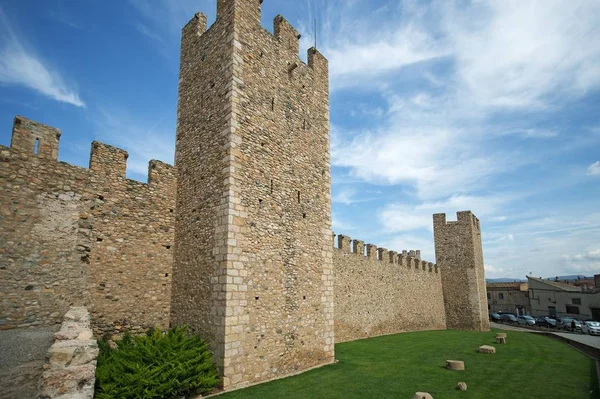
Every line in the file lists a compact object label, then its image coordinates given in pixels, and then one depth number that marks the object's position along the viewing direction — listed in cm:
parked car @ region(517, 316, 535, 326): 3564
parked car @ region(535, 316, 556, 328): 3391
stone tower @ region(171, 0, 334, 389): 925
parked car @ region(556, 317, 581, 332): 3116
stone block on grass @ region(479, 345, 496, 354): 1477
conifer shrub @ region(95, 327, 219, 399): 692
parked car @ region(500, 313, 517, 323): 3869
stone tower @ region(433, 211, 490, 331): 2834
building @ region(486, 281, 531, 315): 5239
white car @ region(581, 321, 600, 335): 2728
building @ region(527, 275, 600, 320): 4369
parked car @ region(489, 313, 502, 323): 4119
